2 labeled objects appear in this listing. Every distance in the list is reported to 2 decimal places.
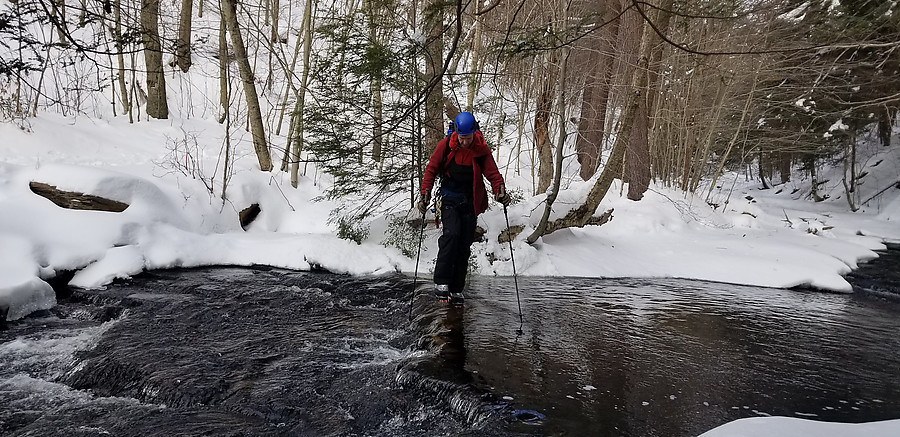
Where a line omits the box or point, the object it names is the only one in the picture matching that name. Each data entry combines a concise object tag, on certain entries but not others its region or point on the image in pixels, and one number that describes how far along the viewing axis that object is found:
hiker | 6.04
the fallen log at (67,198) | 7.96
